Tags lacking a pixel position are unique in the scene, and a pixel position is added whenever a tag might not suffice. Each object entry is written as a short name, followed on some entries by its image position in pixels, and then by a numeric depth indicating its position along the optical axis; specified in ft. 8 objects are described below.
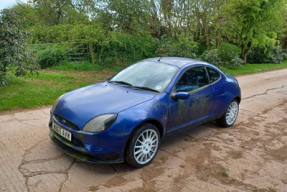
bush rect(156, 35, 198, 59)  44.16
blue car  11.06
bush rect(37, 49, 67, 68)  44.57
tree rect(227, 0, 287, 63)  52.35
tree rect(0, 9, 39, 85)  23.21
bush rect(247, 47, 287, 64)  71.26
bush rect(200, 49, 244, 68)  48.47
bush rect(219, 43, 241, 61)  54.94
